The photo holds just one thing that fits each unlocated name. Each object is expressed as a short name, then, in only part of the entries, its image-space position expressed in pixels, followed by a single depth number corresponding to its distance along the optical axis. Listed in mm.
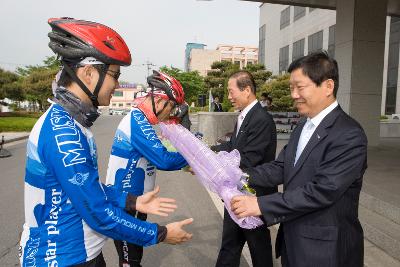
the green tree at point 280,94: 25581
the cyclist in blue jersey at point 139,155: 2830
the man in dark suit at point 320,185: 2090
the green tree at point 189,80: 64938
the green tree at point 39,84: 38969
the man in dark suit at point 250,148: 3492
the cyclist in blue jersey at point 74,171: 1671
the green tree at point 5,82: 33562
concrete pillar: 11742
